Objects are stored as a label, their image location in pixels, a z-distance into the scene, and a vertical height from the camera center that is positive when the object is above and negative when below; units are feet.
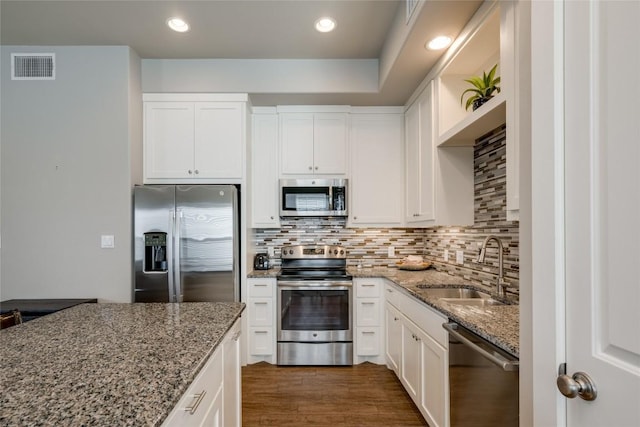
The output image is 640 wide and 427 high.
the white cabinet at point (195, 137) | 10.32 +2.49
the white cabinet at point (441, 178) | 8.55 +1.02
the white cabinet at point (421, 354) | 5.93 -2.90
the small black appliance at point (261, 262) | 11.29 -1.50
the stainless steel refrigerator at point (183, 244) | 9.39 -0.74
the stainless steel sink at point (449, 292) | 7.89 -1.79
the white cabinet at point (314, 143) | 11.29 +2.50
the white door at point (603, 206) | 2.22 +0.09
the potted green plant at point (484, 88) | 6.27 +2.47
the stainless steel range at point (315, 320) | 10.14 -3.11
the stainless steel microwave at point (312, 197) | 11.11 +0.68
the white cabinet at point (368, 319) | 10.27 -3.11
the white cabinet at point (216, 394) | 3.12 -2.04
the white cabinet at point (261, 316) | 10.22 -3.01
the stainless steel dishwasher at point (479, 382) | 4.03 -2.25
